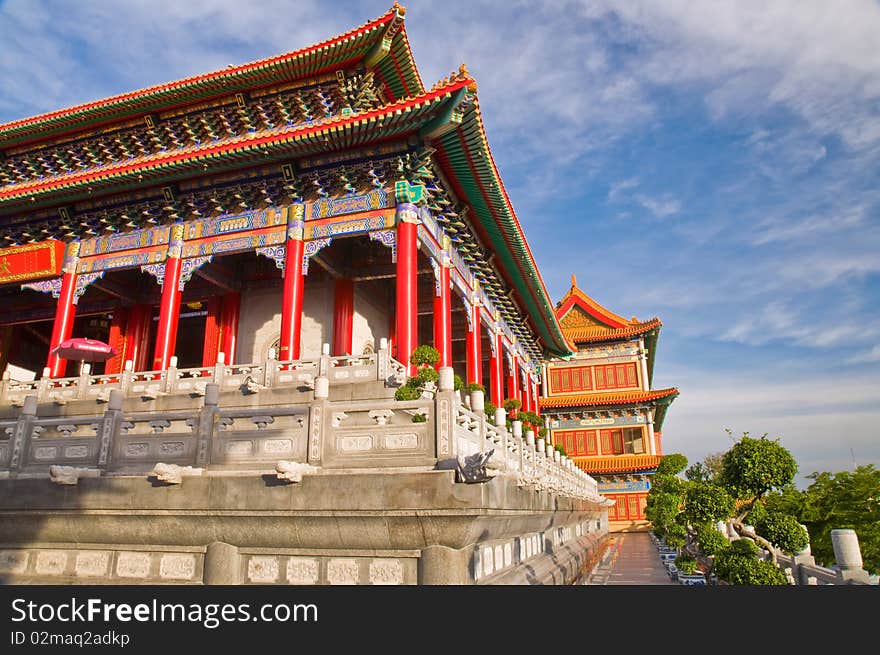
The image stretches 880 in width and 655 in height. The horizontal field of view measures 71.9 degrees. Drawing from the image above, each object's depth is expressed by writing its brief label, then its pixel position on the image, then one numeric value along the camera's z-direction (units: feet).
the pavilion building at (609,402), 113.19
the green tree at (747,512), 26.81
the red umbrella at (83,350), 50.80
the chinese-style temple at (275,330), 21.89
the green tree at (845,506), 71.15
